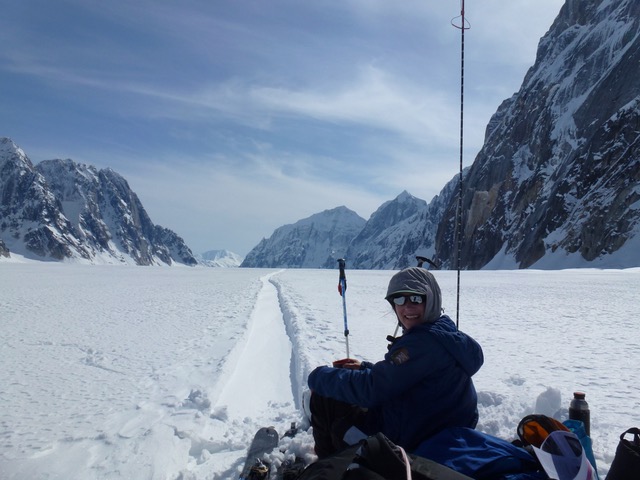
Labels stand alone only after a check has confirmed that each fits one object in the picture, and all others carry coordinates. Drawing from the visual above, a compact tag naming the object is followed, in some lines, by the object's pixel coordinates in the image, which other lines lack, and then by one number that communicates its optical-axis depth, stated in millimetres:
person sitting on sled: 3031
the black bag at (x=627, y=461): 2326
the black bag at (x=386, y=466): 2191
